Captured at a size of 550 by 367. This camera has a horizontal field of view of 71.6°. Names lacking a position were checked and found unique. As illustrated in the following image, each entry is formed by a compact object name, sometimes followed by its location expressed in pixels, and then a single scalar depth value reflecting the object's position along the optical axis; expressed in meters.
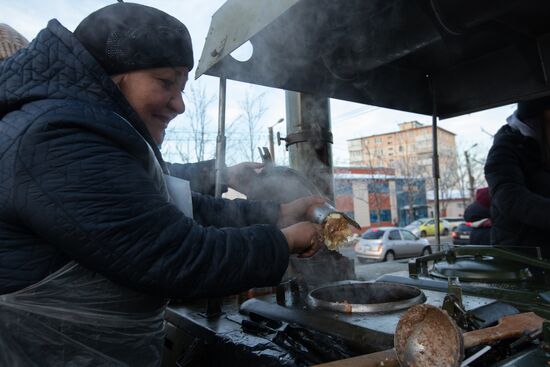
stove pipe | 2.98
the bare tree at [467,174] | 33.88
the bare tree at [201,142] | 10.99
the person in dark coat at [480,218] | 4.16
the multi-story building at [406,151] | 34.50
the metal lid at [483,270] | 2.20
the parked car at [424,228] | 26.72
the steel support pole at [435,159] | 3.54
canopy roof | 2.34
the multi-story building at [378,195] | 30.50
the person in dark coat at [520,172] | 2.85
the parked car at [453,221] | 29.19
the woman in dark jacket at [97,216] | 1.04
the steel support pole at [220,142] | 2.50
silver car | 16.36
